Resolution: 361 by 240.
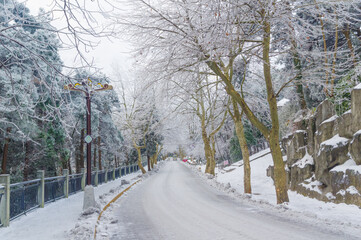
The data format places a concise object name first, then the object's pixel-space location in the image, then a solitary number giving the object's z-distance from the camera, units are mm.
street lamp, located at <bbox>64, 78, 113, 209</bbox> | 10619
